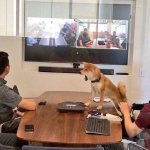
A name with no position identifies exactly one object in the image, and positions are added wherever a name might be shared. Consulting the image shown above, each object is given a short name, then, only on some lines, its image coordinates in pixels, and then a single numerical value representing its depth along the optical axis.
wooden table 1.82
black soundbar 4.84
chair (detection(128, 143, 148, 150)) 1.88
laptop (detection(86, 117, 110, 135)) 1.97
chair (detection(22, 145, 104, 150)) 1.59
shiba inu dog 2.50
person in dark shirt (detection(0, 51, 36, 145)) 2.44
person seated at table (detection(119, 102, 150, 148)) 1.94
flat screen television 4.88
